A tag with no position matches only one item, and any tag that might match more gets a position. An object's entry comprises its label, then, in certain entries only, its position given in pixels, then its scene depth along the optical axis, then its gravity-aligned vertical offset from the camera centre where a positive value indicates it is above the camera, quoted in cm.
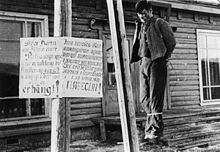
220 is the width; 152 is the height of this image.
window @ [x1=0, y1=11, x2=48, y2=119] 695 +56
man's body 411 +37
